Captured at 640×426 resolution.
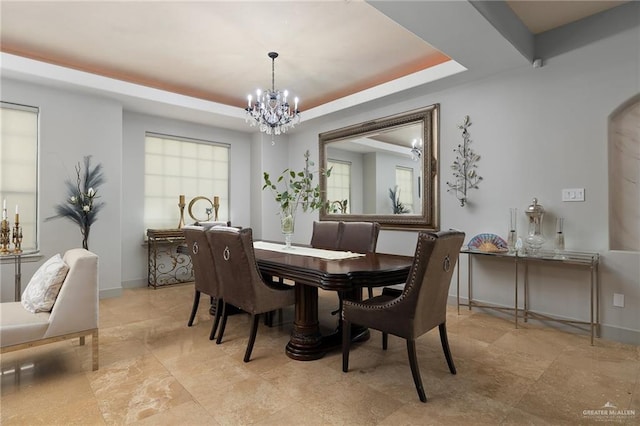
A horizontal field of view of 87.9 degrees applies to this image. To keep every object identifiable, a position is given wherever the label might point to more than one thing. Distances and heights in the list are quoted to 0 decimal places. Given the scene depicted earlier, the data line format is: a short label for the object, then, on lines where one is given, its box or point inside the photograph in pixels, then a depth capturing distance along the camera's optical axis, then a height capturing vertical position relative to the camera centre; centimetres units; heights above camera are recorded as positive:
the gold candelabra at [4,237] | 306 -22
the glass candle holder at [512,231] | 331 -16
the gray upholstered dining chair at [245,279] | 237 -48
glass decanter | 309 -13
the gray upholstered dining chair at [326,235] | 369 -23
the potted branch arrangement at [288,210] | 306 +4
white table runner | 279 -34
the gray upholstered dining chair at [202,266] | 282 -46
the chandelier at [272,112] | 367 +116
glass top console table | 278 -52
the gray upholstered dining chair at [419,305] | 188 -55
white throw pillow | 217 -50
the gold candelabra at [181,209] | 513 +8
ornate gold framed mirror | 412 +63
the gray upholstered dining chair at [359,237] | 342 -23
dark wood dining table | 209 -42
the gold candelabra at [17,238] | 311 -23
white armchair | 201 -66
